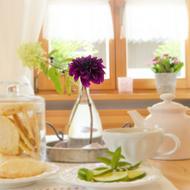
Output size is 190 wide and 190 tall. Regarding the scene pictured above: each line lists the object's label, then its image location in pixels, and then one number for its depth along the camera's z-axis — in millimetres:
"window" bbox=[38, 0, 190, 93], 3530
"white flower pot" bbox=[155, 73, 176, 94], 3295
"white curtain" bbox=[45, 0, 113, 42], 3509
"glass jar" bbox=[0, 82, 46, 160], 1515
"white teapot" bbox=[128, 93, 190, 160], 1633
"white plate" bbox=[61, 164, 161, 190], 1286
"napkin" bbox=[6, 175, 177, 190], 1332
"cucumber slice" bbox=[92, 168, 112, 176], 1343
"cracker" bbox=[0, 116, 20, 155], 1513
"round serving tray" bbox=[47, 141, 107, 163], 1574
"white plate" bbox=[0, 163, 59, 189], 1325
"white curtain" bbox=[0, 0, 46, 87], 3007
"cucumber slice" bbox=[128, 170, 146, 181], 1324
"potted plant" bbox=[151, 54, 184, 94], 3301
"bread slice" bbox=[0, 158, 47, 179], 1353
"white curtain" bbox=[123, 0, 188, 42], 3548
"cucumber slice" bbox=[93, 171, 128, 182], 1313
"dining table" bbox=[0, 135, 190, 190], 1341
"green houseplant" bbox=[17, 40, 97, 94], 1699
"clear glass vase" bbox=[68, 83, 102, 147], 1666
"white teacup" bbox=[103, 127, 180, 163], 1466
